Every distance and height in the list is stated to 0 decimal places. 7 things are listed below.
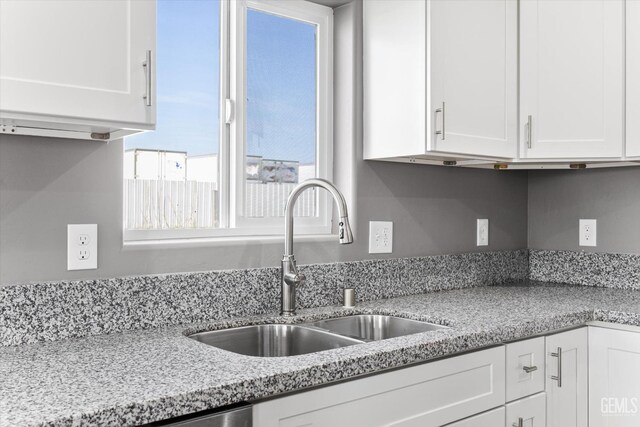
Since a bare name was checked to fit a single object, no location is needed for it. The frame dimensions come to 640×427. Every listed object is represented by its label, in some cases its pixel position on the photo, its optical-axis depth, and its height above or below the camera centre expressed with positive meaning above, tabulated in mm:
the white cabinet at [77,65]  1177 +298
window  1811 +284
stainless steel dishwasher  1052 -375
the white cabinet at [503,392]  1285 -466
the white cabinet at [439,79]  1981 +455
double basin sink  1640 -362
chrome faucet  1801 -168
